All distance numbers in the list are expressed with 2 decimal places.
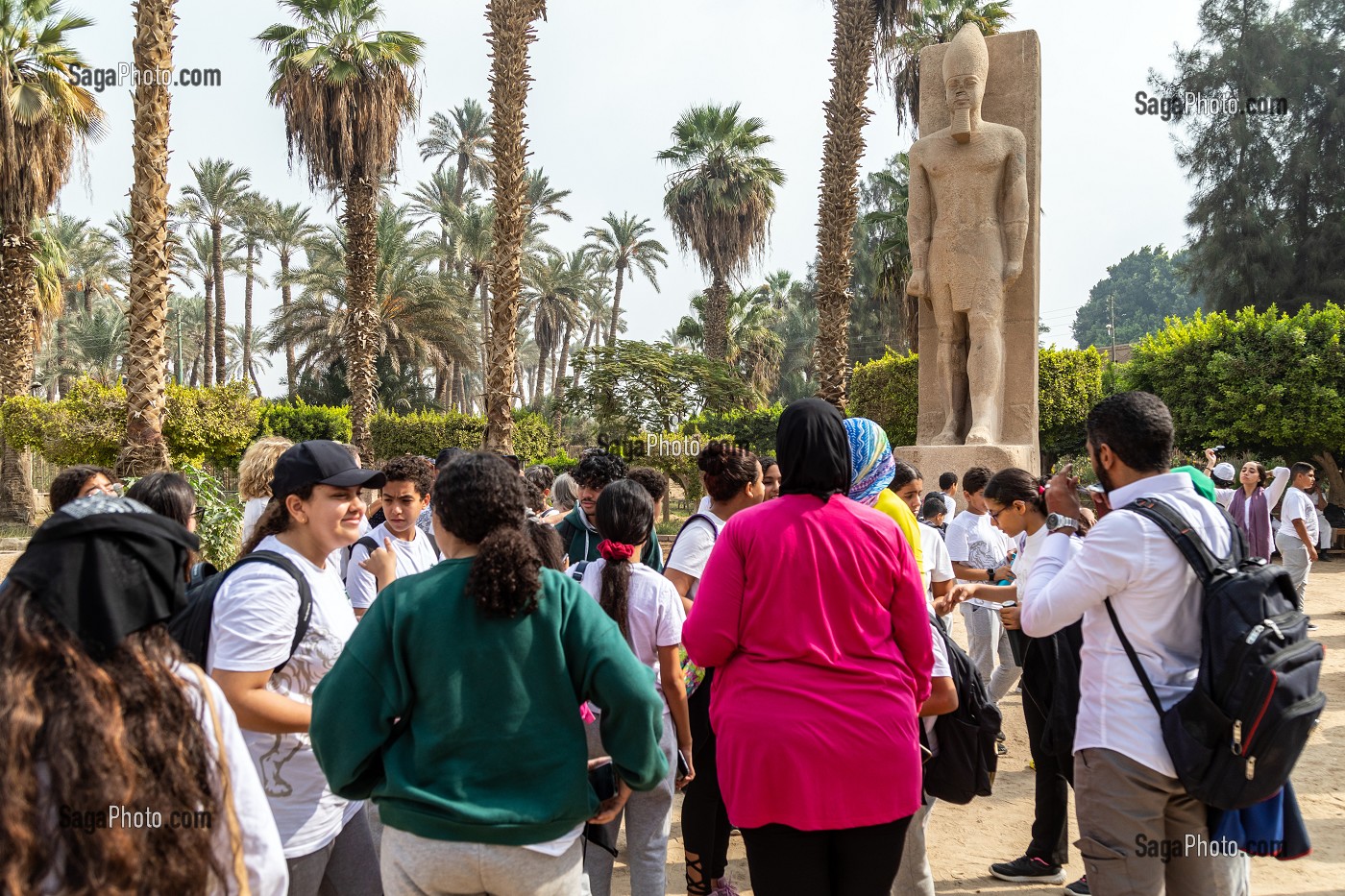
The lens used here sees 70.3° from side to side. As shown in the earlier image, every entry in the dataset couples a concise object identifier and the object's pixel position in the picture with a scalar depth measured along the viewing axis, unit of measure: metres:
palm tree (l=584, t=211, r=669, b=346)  47.31
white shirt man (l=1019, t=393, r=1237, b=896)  2.57
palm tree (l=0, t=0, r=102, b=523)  20.20
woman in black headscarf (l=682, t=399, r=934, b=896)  2.41
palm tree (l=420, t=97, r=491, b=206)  45.75
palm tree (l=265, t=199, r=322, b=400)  43.59
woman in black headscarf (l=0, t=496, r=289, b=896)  1.27
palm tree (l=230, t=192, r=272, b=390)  42.44
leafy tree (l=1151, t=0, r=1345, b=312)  31.48
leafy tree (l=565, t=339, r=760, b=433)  22.53
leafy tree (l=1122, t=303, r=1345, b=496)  18.19
